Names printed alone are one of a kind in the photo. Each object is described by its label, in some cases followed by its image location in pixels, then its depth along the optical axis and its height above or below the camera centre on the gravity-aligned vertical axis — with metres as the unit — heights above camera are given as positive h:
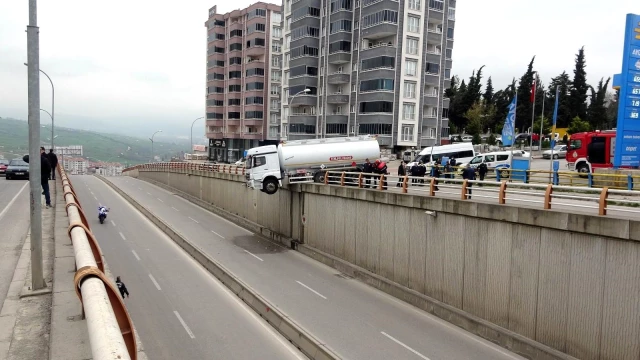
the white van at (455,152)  43.59 +0.80
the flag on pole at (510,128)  31.62 +2.49
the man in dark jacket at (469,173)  21.09 -0.54
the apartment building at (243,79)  84.62 +14.37
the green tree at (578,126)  68.94 +5.89
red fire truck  31.08 +1.08
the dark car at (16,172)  37.19 -2.16
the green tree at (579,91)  77.31 +12.59
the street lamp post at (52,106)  41.49 +3.92
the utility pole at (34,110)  7.93 +0.62
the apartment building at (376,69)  55.75 +11.63
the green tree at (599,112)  75.25 +8.81
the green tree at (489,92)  93.33 +14.30
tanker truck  26.08 -0.15
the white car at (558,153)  55.03 +1.41
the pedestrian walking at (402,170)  24.47 -0.60
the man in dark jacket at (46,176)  15.41 -1.01
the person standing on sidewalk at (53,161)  23.73 -0.77
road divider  11.61 -4.85
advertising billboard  21.03 +2.57
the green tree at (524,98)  78.54 +11.37
